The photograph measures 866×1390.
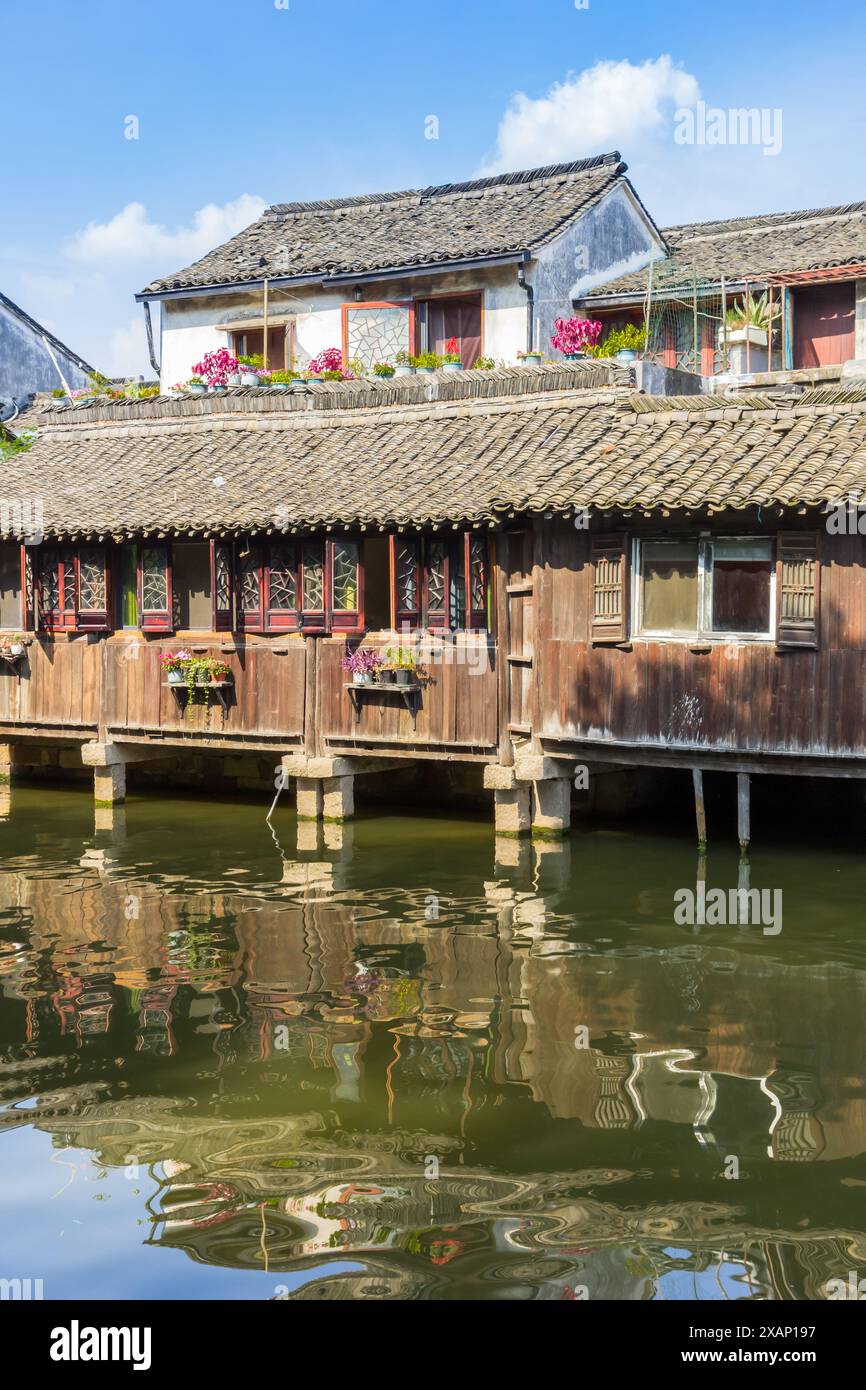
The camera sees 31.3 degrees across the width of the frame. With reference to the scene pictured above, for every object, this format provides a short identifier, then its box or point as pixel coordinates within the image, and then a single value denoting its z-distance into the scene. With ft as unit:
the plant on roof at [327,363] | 87.98
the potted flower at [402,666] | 64.13
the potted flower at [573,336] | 84.43
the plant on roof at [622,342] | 86.07
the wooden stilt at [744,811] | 58.44
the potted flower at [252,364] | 90.09
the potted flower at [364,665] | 65.16
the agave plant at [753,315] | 88.38
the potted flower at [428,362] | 85.76
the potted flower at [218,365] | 89.97
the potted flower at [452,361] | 85.15
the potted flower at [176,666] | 70.23
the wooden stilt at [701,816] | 59.47
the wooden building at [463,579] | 54.85
